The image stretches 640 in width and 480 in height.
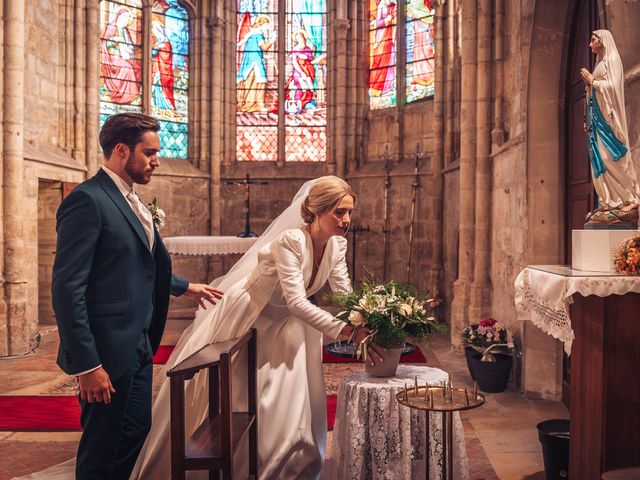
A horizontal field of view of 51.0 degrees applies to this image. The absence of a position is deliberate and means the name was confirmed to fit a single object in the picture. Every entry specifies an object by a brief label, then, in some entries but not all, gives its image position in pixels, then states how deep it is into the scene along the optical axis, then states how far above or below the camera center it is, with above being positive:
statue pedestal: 3.31 -0.04
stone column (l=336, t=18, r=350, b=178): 13.15 +2.75
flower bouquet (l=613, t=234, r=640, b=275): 3.05 -0.07
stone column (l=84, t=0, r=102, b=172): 10.84 +2.45
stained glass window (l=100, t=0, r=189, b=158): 12.42 +3.33
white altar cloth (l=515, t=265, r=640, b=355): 3.09 -0.24
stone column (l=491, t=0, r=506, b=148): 7.71 +1.91
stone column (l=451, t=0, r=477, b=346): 8.38 +0.84
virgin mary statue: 3.53 +0.59
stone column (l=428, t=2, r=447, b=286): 11.20 +1.46
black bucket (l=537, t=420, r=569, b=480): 3.96 -1.27
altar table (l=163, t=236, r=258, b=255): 10.12 -0.10
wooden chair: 2.79 -0.87
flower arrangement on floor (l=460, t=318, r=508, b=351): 6.76 -0.96
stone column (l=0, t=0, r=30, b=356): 8.26 +0.69
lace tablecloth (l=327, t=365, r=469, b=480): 3.40 -1.00
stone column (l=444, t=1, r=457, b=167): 10.99 +2.53
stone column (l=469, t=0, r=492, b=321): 8.07 +0.81
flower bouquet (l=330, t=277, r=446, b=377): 3.41 -0.41
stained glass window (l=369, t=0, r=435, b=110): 12.29 +3.58
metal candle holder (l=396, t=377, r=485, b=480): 2.94 -0.74
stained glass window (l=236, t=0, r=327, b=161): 13.71 +3.26
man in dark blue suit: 2.83 -0.26
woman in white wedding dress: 3.62 -0.57
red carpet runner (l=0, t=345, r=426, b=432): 5.44 -1.53
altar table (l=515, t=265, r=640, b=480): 3.14 -0.58
